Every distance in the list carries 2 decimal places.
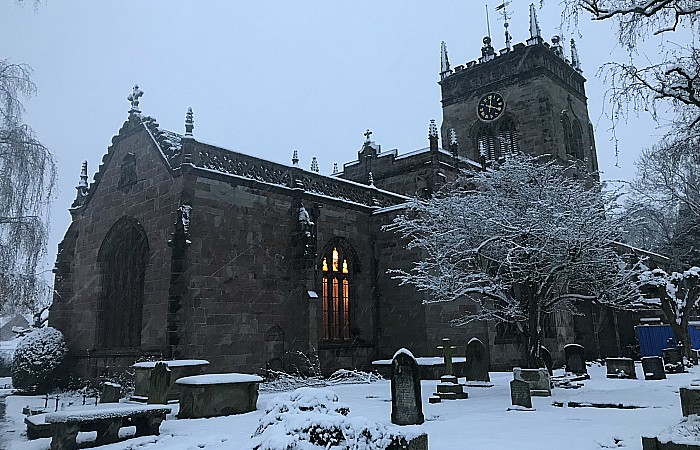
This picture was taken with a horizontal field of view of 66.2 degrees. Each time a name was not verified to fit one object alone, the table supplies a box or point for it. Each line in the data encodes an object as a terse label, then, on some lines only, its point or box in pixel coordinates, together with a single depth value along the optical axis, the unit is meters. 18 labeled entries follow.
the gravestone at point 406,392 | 9.86
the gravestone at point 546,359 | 18.75
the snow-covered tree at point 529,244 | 15.48
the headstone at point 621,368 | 19.88
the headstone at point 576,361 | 20.23
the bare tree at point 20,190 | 13.38
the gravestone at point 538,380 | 14.96
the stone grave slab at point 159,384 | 13.70
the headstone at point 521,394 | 12.34
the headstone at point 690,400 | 9.20
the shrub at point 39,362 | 18.64
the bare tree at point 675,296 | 25.23
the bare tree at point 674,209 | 23.19
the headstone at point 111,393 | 14.34
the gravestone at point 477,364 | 17.97
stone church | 17.80
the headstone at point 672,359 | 21.91
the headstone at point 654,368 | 18.73
